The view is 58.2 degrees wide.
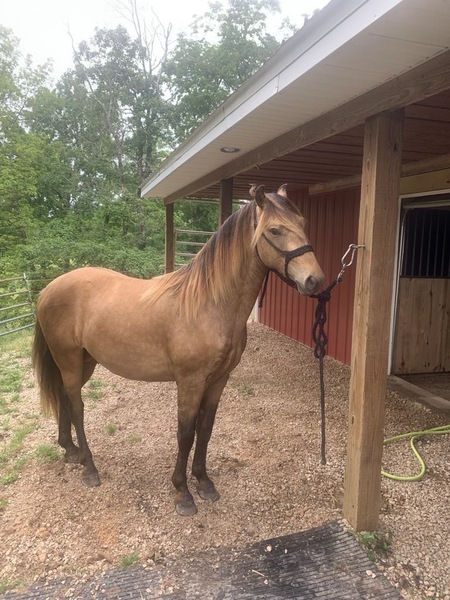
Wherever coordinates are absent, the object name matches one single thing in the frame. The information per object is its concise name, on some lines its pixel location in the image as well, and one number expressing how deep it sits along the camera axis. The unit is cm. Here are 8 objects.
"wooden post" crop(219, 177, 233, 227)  402
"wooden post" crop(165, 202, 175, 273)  696
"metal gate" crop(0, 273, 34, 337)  779
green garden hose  263
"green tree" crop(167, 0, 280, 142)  1666
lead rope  204
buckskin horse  197
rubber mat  175
